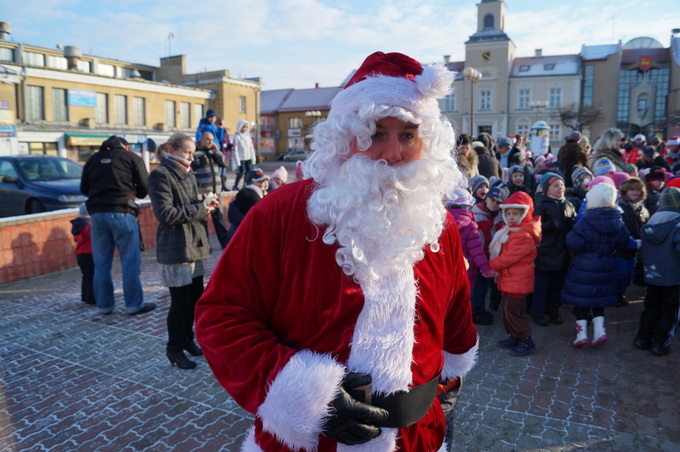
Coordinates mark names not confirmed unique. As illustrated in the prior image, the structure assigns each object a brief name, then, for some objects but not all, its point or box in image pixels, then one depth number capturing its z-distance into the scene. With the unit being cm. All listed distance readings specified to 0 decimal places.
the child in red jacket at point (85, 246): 606
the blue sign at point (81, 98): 3235
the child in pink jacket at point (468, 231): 500
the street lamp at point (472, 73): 1517
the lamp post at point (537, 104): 3203
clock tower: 5028
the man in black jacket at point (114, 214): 539
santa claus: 146
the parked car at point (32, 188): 994
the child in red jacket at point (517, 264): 479
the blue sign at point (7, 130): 2190
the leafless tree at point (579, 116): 4350
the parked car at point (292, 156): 5047
